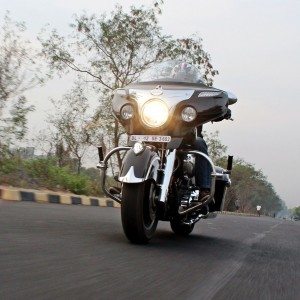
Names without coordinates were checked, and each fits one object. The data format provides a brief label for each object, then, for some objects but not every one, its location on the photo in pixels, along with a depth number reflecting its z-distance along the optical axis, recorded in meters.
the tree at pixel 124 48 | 21.88
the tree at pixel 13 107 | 11.53
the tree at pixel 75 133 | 24.55
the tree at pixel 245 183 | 66.69
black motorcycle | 4.05
